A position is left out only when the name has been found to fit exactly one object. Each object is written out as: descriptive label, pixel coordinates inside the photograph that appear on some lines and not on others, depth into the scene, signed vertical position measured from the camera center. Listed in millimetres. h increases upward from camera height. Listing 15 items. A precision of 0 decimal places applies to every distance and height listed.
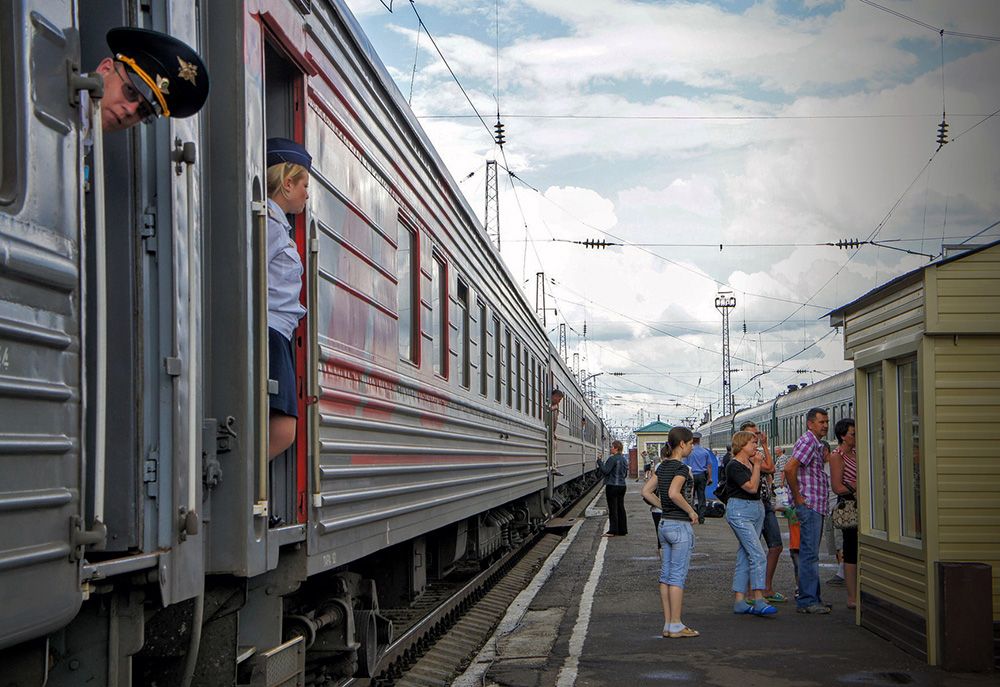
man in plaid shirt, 9883 -695
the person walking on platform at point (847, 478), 9836 -570
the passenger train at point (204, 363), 2947 +174
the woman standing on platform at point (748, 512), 9672 -828
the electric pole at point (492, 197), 34750 +6390
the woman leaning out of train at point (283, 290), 4738 +490
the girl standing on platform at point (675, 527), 8859 -883
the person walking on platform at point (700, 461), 16955 -727
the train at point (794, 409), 21750 -9
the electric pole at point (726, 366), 63188 +2274
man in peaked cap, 3352 +960
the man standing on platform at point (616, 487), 18344 -1166
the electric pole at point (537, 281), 54594 +5941
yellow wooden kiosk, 7215 -270
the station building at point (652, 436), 69806 -1510
